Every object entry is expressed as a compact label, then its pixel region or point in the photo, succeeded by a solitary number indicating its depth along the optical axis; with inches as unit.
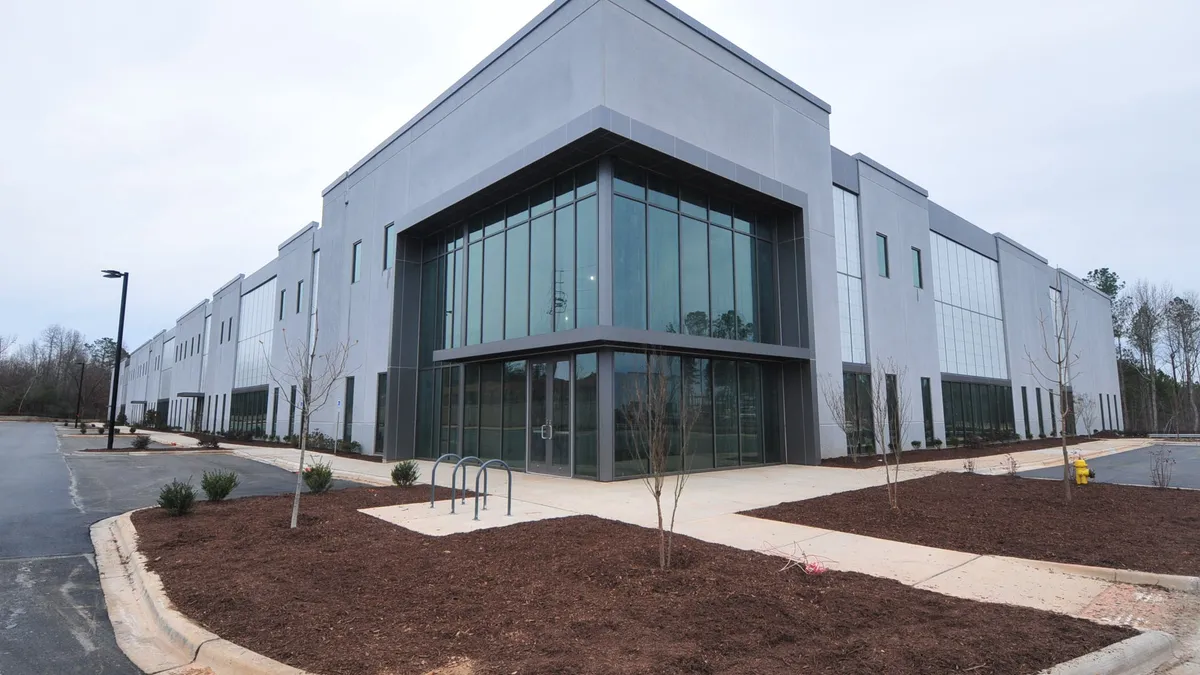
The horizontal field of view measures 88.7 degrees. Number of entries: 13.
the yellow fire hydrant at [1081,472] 495.5
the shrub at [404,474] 521.0
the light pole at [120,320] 992.2
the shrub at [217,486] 430.9
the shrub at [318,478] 466.6
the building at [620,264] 614.5
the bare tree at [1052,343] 1465.3
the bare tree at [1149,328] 2178.8
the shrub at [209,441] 1100.2
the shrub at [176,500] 382.6
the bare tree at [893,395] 895.6
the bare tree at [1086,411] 1496.1
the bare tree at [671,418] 579.2
